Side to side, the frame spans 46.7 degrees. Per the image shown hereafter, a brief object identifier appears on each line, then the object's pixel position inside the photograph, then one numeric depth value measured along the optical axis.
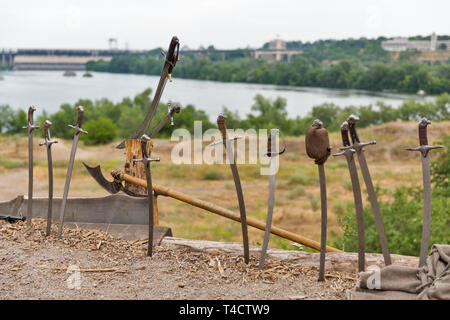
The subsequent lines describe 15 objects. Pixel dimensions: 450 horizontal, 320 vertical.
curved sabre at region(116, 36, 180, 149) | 3.16
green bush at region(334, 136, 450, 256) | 6.20
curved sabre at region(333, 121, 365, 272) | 2.37
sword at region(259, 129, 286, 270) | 2.59
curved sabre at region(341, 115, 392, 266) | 2.32
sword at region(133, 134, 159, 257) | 2.74
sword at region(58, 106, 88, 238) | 3.19
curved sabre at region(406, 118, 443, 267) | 2.26
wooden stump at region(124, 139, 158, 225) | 3.76
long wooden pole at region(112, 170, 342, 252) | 3.21
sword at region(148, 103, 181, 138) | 3.23
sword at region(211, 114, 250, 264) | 2.59
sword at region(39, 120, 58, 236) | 3.23
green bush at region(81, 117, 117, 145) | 20.84
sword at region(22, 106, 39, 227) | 3.37
